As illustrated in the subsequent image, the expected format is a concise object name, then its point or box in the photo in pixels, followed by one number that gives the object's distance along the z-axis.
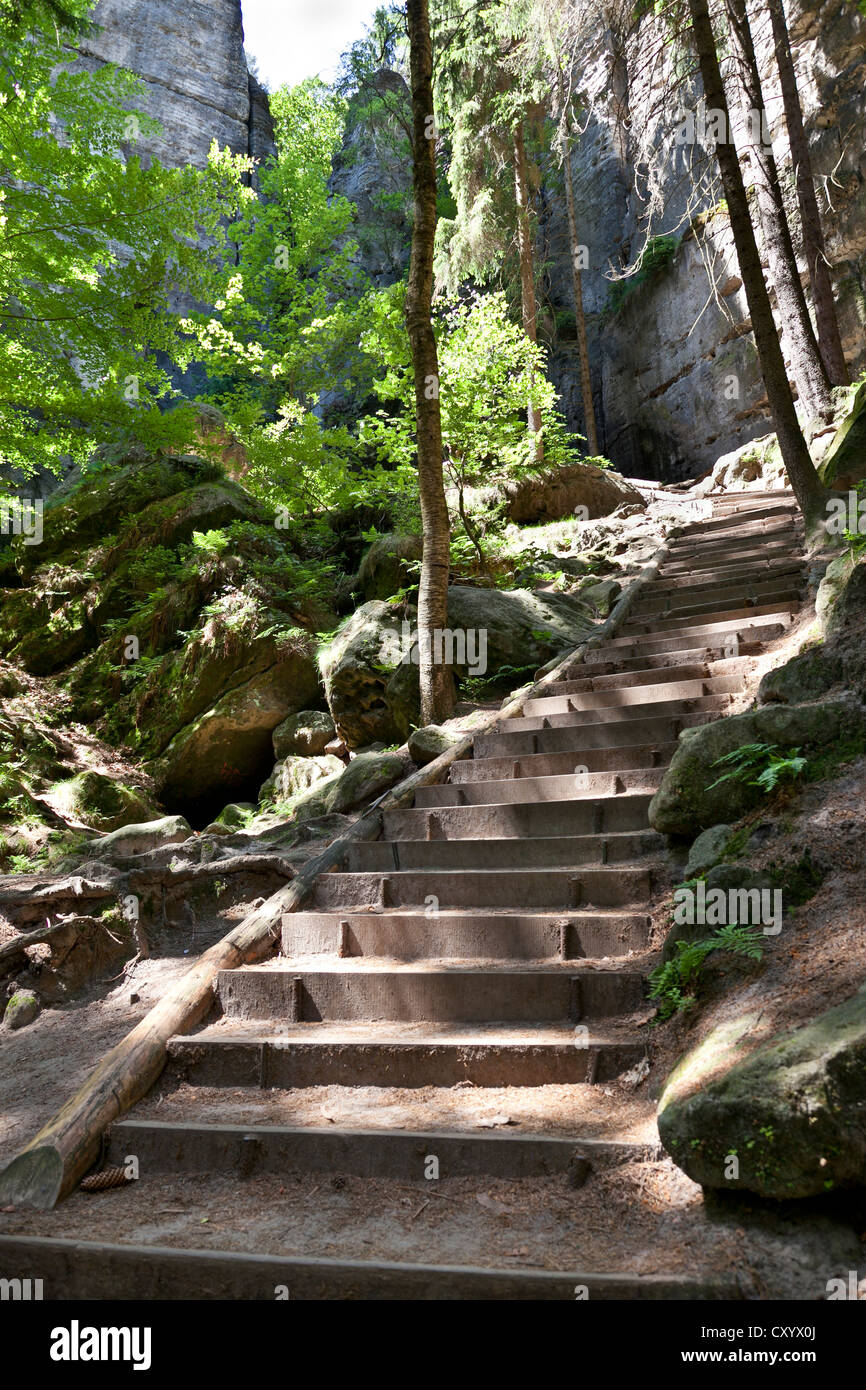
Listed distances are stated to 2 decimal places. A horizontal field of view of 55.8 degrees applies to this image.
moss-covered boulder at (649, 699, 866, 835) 4.12
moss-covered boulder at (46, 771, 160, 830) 9.75
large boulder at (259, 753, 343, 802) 9.62
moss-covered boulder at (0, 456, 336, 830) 11.05
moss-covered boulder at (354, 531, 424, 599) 11.45
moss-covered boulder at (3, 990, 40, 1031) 5.13
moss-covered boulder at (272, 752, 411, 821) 7.62
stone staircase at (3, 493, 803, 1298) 3.10
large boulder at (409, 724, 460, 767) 7.29
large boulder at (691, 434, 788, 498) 16.34
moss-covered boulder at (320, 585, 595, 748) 9.23
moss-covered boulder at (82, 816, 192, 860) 8.02
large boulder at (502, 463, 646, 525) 15.05
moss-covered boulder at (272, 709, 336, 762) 10.35
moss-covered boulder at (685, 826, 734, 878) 3.96
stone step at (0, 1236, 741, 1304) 2.28
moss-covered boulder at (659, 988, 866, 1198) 2.22
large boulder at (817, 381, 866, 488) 8.38
